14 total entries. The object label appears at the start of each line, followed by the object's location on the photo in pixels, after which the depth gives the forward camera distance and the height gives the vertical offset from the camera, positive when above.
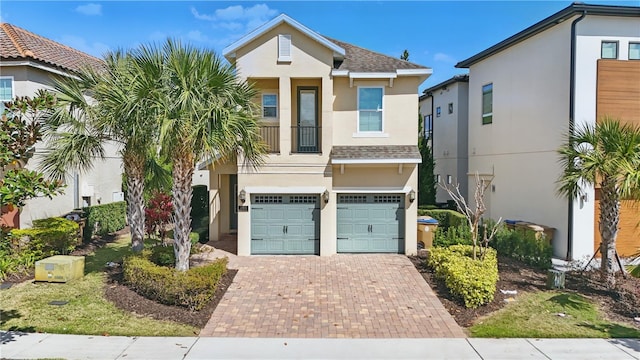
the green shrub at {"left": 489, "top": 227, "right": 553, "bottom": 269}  13.34 -2.89
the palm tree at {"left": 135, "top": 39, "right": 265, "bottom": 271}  9.38 +1.19
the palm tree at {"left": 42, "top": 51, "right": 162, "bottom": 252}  9.70 +1.11
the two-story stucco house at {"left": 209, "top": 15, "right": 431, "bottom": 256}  14.67 +0.37
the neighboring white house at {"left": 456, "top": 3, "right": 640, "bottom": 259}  13.91 +2.49
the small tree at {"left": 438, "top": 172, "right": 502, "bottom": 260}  11.66 -1.67
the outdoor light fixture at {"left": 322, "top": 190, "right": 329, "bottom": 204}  14.75 -1.15
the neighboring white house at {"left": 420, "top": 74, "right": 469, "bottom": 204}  23.28 +2.33
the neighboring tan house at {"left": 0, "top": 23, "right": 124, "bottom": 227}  14.89 +3.26
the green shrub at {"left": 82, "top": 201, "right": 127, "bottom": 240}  16.61 -2.46
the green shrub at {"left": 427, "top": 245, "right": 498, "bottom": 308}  9.90 -2.89
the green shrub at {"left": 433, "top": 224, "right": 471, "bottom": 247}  15.09 -2.78
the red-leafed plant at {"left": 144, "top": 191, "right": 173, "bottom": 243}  14.83 -1.85
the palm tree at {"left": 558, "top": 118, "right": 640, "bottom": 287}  10.53 -0.07
